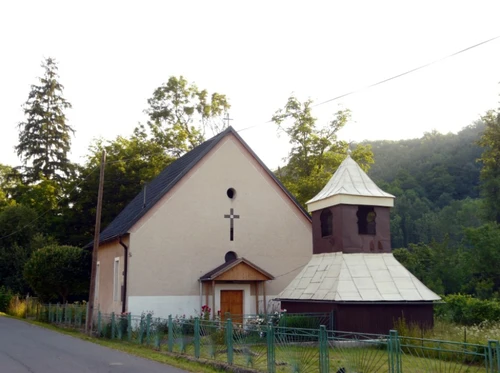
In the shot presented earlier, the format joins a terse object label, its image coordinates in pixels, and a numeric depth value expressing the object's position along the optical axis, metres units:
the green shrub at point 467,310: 23.58
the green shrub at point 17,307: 36.62
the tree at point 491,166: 39.19
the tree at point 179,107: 46.44
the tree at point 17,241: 43.22
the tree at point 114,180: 44.53
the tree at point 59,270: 31.95
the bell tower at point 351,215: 21.27
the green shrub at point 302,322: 18.86
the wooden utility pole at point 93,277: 23.18
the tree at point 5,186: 54.41
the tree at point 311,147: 38.06
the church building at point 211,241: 23.89
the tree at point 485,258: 38.91
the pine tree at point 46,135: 58.09
